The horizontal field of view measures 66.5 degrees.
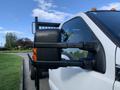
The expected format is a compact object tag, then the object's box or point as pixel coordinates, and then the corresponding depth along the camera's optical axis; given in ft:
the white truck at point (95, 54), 2.36
